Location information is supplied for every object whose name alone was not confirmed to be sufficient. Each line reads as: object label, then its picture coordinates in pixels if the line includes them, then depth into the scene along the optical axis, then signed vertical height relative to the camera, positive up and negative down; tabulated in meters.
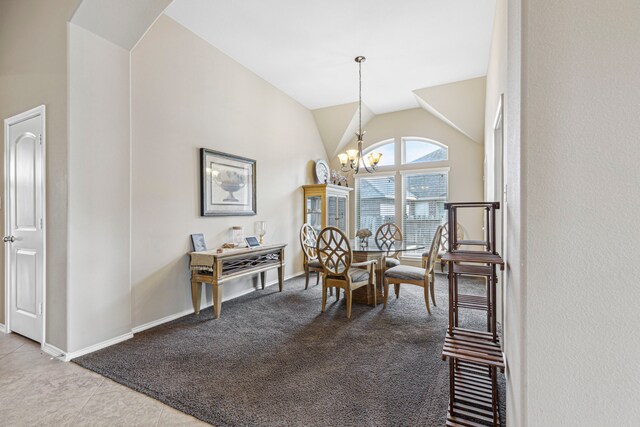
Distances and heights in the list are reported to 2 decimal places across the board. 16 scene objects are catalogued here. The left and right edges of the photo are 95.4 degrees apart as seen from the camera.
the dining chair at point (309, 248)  4.05 -0.53
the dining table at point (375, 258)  3.61 -0.56
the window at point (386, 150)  6.20 +1.38
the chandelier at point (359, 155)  3.99 +0.83
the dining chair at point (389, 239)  3.91 -0.45
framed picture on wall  3.64 +0.41
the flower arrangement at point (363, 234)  4.24 -0.30
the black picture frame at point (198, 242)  3.48 -0.34
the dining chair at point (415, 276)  3.30 -0.73
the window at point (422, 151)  5.76 +1.26
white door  2.60 -0.07
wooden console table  3.24 -0.63
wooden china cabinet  5.53 +0.17
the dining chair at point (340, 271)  3.28 -0.66
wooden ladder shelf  1.51 -0.72
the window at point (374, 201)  6.24 +0.27
